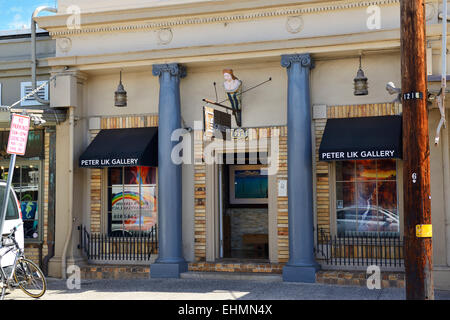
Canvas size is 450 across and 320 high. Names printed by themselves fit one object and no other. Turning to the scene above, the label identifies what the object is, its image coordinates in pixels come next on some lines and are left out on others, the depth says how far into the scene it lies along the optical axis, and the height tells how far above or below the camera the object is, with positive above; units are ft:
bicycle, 30.78 -3.75
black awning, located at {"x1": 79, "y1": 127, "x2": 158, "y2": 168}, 39.60 +3.78
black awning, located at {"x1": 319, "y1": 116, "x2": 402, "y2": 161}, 34.65 +3.75
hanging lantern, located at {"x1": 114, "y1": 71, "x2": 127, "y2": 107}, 40.68 +7.44
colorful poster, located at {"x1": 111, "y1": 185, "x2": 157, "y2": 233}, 42.45 -0.32
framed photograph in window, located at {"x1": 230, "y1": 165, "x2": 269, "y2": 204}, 46.62 +1.34
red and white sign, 28.89 +3.61
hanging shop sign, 34.96 +5.14
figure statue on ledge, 39.01 +7.56
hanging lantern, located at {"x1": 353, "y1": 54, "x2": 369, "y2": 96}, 35.70 +7.08
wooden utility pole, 22.67 +1.70
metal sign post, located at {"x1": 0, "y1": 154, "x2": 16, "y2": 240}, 28.22 +0.84
